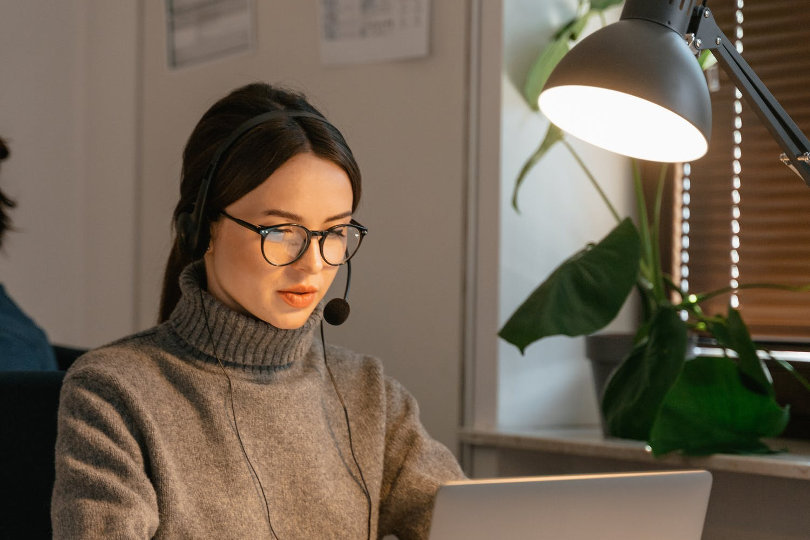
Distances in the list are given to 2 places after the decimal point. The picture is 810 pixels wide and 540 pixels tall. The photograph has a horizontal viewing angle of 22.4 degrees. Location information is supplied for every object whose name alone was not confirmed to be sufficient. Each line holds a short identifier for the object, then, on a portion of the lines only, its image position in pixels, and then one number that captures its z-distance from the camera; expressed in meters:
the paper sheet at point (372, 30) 2.81
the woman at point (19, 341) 2.57
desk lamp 2.04
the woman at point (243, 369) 2.13
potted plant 2.46
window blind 2.78
